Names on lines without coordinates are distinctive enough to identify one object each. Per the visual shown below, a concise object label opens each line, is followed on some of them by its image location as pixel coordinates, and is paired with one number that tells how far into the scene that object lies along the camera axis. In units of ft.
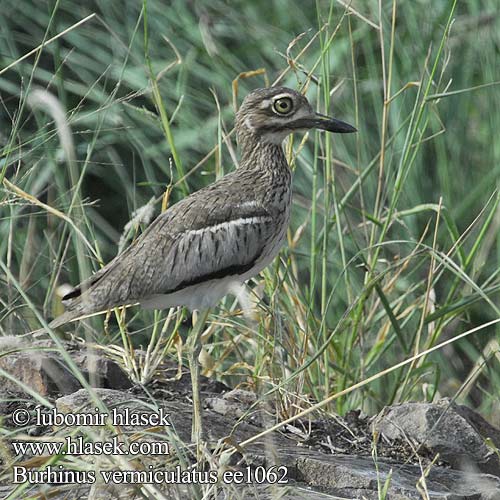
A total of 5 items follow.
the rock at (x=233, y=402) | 25.73
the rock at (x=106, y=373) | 25.34
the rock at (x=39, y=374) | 24.48
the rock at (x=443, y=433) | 24.52
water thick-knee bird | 25.75
